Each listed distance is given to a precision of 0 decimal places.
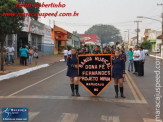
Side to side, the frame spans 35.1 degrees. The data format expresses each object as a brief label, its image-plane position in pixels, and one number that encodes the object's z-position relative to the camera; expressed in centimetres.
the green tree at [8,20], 1559
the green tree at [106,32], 15275
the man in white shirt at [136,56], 1587
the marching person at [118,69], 883
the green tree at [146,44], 7044
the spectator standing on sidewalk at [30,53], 2377
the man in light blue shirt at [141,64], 1546
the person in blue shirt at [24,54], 2244
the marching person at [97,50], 1109
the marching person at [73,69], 911
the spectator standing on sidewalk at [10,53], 2173
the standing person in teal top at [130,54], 1722
